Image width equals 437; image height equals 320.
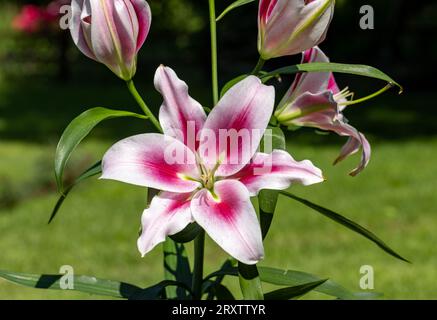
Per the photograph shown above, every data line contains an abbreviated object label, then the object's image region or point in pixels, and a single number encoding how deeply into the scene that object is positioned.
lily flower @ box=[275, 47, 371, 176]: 1.01
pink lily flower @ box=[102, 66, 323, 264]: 0.92
